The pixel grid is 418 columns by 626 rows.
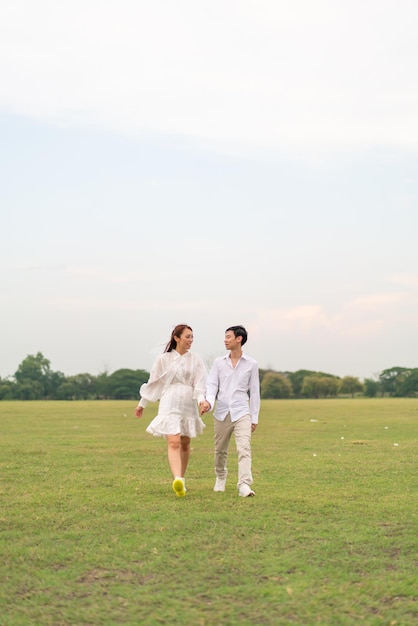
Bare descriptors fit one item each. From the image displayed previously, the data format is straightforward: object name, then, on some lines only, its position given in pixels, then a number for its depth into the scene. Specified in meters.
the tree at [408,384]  127.56
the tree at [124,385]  123.25
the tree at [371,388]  139.38
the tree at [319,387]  135.12
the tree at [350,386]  140.00
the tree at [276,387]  132.62
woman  10.41
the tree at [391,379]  133.88
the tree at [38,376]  125.69
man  10.27
